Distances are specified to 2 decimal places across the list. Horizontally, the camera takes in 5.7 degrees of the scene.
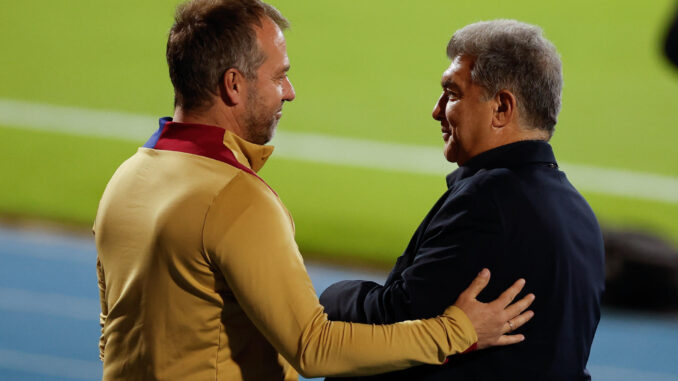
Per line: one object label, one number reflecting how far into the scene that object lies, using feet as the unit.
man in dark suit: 35.38
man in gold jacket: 35.06
